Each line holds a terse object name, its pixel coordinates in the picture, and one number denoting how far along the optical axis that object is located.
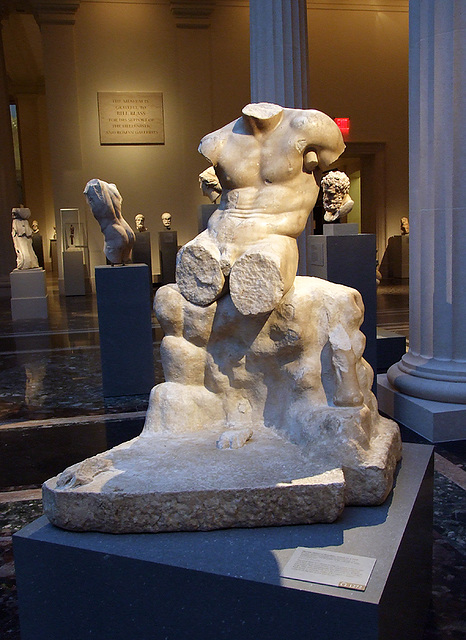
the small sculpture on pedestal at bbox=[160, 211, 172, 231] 15.54
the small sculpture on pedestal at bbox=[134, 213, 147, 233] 15.45
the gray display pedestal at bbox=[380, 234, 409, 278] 16.67
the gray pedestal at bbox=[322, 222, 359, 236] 5.81
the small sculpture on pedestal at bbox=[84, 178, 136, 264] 7.88
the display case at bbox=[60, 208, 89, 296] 15.12
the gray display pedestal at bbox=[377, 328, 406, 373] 6.77
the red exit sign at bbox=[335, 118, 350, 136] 12.48
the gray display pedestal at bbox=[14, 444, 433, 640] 1.98
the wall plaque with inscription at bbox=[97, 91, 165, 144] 15.81
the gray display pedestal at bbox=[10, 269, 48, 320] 12.07
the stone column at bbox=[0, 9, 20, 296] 16.33
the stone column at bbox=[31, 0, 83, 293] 15.23
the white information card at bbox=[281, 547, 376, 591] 1.99
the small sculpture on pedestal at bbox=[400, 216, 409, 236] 16.33
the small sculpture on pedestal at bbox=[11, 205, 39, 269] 12.31
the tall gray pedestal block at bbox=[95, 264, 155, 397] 6.29
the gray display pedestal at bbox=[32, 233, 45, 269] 20.42
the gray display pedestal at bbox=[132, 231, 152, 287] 15.01
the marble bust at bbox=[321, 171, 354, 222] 6.31
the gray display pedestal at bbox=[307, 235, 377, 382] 5.39
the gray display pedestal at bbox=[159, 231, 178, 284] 15.25
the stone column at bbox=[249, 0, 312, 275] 6.92
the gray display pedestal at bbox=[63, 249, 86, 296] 15.09
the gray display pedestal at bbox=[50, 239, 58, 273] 21.73
